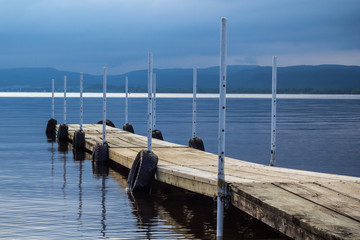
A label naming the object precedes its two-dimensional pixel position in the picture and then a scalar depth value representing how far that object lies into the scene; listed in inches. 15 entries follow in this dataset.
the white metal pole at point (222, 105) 284.5
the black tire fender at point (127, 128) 958.2
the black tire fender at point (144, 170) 441.1
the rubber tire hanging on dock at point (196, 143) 631.8
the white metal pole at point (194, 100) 583.9
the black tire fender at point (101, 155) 608.1
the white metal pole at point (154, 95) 806.7
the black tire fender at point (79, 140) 773.9
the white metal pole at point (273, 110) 450.9
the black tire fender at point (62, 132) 948.6
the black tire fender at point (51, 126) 1146.3
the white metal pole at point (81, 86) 722.6
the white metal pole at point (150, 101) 432.9
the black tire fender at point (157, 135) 824.9
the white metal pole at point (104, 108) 571.9
